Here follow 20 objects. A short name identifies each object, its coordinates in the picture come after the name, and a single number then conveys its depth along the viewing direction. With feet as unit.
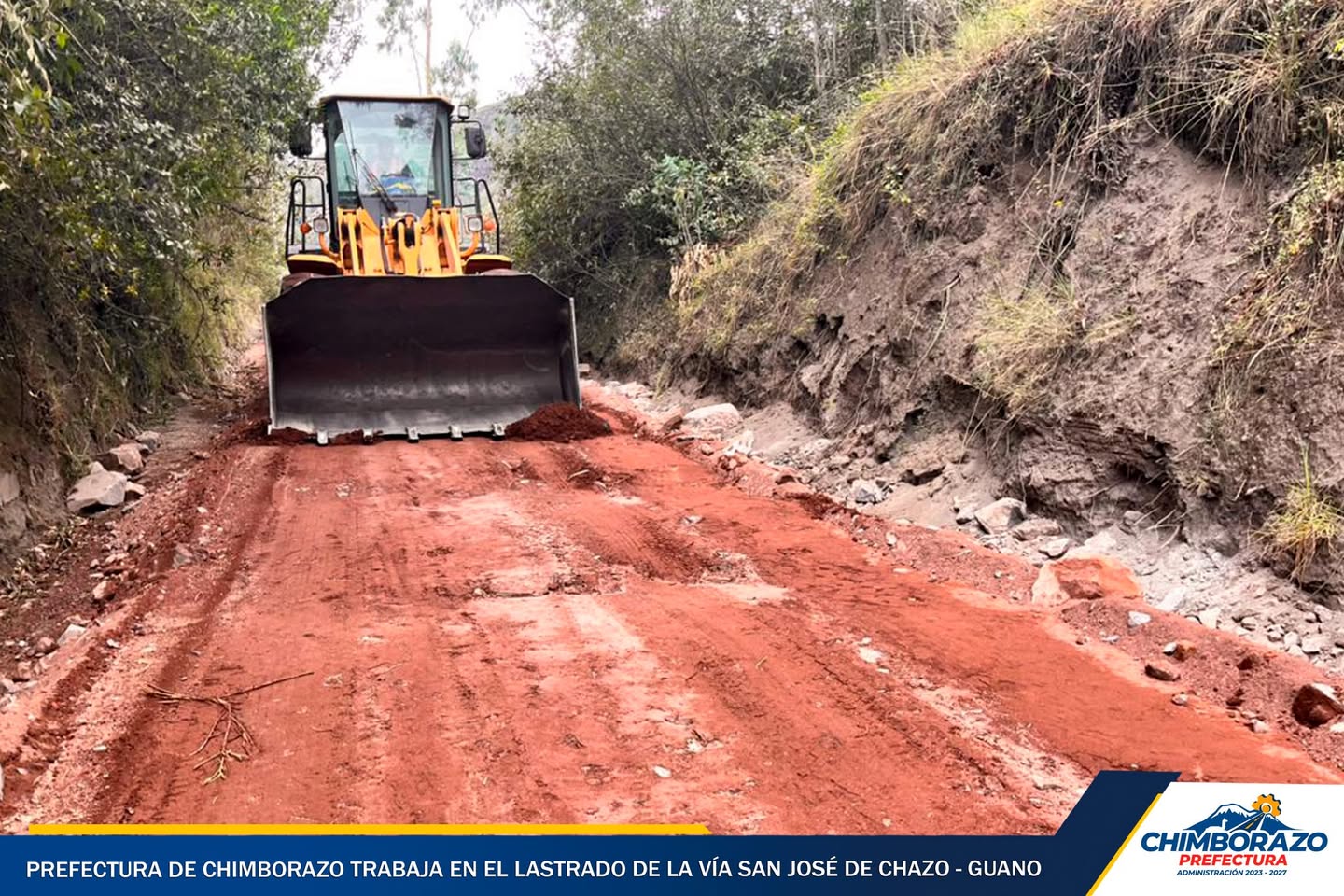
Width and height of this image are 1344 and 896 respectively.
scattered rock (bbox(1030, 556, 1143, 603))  17.70
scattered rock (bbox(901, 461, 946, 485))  24.94
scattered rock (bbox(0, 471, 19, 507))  22.98
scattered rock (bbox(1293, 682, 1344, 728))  13.08
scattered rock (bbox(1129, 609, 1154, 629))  16.39
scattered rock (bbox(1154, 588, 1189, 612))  17.37
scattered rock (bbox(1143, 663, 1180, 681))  14.74
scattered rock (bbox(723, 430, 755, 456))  31.83
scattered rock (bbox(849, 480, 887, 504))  25.44
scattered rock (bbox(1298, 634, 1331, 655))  15.06
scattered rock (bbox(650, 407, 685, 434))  36.08
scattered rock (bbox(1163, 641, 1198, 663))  15.25
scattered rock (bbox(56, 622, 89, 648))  17.22
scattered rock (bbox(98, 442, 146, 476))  28.68
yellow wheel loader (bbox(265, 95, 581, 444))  32.63
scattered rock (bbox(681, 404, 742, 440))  34.86
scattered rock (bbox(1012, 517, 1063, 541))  21.11
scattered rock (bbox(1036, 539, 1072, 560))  20.22
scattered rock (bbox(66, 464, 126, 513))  25.57
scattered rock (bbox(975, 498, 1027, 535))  21.76
